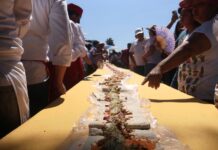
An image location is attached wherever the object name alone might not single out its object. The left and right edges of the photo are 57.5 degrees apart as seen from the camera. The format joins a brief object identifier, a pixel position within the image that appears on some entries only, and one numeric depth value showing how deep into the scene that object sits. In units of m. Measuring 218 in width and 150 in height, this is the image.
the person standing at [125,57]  6.45
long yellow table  0.68
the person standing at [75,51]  2.20
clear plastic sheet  0.68
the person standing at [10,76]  0.77
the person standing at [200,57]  1.25
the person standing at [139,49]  4.38
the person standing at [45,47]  1.20
